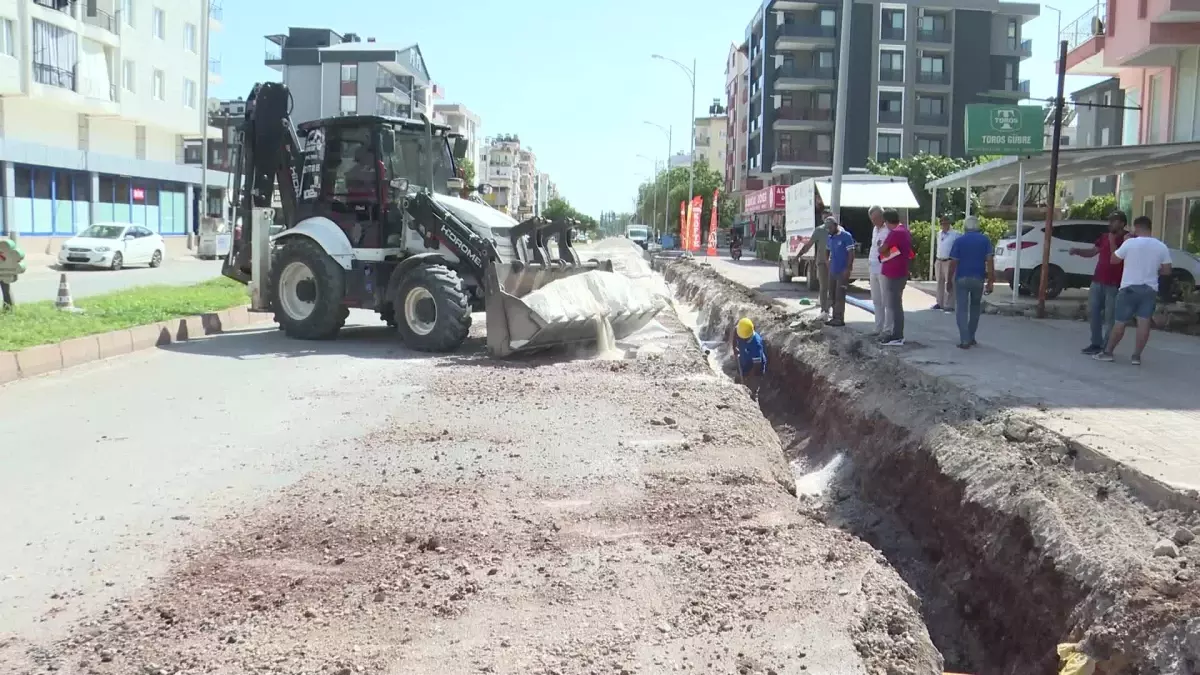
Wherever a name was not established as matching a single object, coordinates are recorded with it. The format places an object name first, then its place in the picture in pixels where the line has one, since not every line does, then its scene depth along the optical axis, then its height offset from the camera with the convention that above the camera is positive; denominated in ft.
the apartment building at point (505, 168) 550.36 +46.83
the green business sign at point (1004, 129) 60.54 +7.98
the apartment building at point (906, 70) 228.84 +43.31
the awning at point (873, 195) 84.02 +5.43
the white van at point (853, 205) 83.15 +4.50
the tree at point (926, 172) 162.81 +14.64
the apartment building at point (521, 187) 629.10 +41.01
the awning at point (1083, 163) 58.44 +6.62
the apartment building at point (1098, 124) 110.52 +16.46
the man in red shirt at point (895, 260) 41.98 +0.00
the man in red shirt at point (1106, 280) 39.24 -0.60
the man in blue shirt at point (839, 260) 48.81 -0.06
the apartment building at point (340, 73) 274.36 +47.79
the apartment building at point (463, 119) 424.05 +56.63
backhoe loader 41.68 +0.44
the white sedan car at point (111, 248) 100.73 -0.59
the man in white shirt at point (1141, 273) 35.29 -0.24
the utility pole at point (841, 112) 67.72 +9.88
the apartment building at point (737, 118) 291.38 +42.55
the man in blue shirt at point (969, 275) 40.83 -0.52
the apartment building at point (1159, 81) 68.85 +14.18
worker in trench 42.75 -4.04
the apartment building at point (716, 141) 461.78 +52.92
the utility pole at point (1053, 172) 57.89 +5.42
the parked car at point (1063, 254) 73.82 +0.69
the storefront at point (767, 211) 199.82 +10.23
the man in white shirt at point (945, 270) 58.35 -0.52
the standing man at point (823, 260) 54.24 -0.08
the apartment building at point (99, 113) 122.31 +17.96
